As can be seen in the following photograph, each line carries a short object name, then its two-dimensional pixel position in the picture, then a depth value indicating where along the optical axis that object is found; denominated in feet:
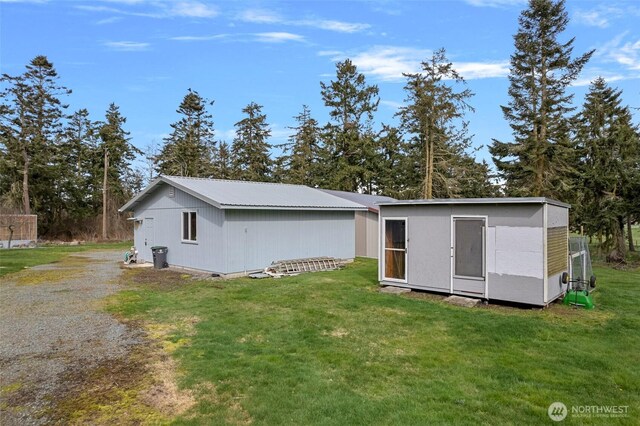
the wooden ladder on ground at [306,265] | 41.64
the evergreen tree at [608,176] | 59.52
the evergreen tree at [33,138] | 90.02
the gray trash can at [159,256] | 45.14
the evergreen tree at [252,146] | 120.16
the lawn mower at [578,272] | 26.13
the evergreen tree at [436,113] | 76.33
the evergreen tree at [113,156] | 103.91
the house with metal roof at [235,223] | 38.96
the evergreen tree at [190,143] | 116.67
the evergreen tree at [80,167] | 104.32
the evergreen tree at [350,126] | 105.50
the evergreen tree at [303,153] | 110.83
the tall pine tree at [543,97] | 66.33
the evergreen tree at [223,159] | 129.94
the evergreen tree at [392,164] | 101.24
